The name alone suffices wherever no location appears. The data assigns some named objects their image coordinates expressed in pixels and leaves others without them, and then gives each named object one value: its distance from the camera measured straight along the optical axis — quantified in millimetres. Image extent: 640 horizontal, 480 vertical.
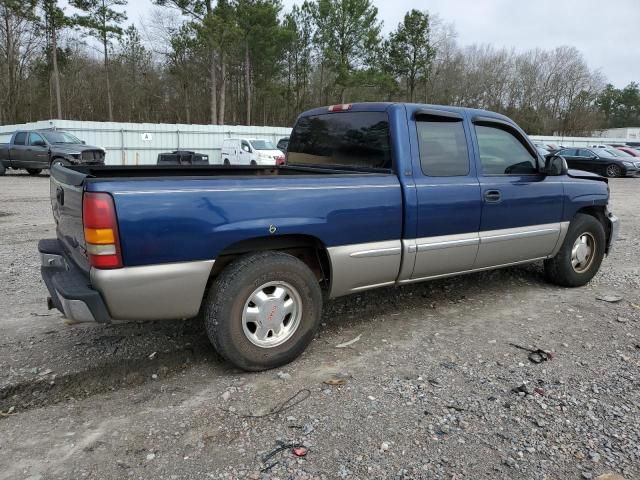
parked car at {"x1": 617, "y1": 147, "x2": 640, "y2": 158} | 26447
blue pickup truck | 2908
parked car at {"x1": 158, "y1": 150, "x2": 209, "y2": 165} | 19766
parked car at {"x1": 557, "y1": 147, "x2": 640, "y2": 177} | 24266
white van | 22359
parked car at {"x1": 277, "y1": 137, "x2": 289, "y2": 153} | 22997
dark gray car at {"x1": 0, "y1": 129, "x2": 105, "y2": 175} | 18453
